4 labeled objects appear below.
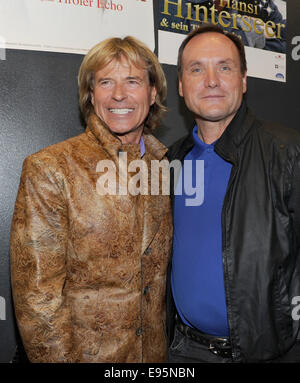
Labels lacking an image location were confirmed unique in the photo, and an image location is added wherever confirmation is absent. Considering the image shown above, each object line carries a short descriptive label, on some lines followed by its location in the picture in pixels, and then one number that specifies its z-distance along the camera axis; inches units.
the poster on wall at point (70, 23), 67.4
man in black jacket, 52.9
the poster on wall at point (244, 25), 80.9
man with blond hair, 48.5
